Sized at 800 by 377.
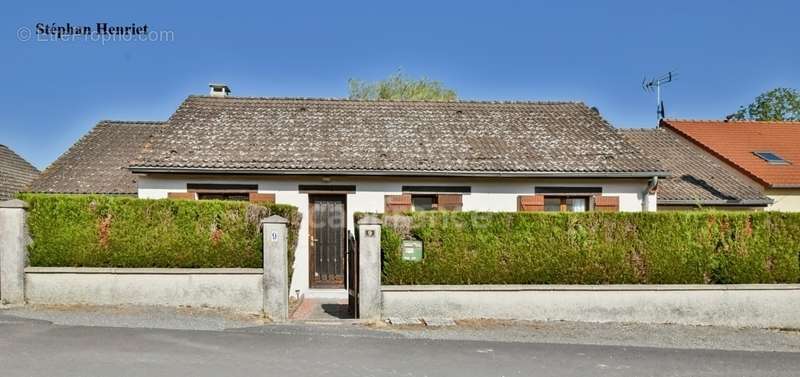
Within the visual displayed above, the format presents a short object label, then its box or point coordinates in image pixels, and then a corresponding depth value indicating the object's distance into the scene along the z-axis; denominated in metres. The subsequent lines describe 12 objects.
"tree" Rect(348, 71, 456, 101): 33.81
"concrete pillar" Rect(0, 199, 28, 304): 9.34
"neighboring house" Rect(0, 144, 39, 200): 21.30
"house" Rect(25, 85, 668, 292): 12.73
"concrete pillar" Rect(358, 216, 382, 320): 9.30
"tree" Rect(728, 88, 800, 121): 39.56
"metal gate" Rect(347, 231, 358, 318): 9.72
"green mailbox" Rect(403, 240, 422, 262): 9.51
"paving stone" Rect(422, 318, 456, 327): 9.03
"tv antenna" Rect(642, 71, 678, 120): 26.58
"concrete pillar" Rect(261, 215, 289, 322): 9.27
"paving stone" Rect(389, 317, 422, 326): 8.99
